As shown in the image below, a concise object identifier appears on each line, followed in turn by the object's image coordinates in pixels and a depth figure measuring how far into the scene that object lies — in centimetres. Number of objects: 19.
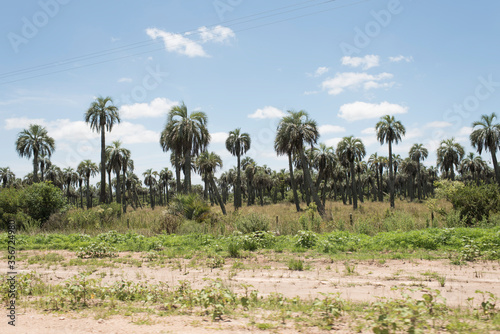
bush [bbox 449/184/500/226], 1611
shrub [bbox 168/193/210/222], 1989
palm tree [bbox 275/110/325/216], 2986
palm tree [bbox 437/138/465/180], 5438
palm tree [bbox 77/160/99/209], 6378
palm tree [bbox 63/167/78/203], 7456
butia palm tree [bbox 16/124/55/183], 4497
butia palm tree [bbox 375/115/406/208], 4272
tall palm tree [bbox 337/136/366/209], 4419
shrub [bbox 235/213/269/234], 1470
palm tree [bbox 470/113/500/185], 4216
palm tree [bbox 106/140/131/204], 4562
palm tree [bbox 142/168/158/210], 7826
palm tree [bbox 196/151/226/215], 4056
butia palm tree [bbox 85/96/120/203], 3478
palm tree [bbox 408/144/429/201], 6088
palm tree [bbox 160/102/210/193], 2970
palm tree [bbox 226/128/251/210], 4719
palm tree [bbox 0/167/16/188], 7062
